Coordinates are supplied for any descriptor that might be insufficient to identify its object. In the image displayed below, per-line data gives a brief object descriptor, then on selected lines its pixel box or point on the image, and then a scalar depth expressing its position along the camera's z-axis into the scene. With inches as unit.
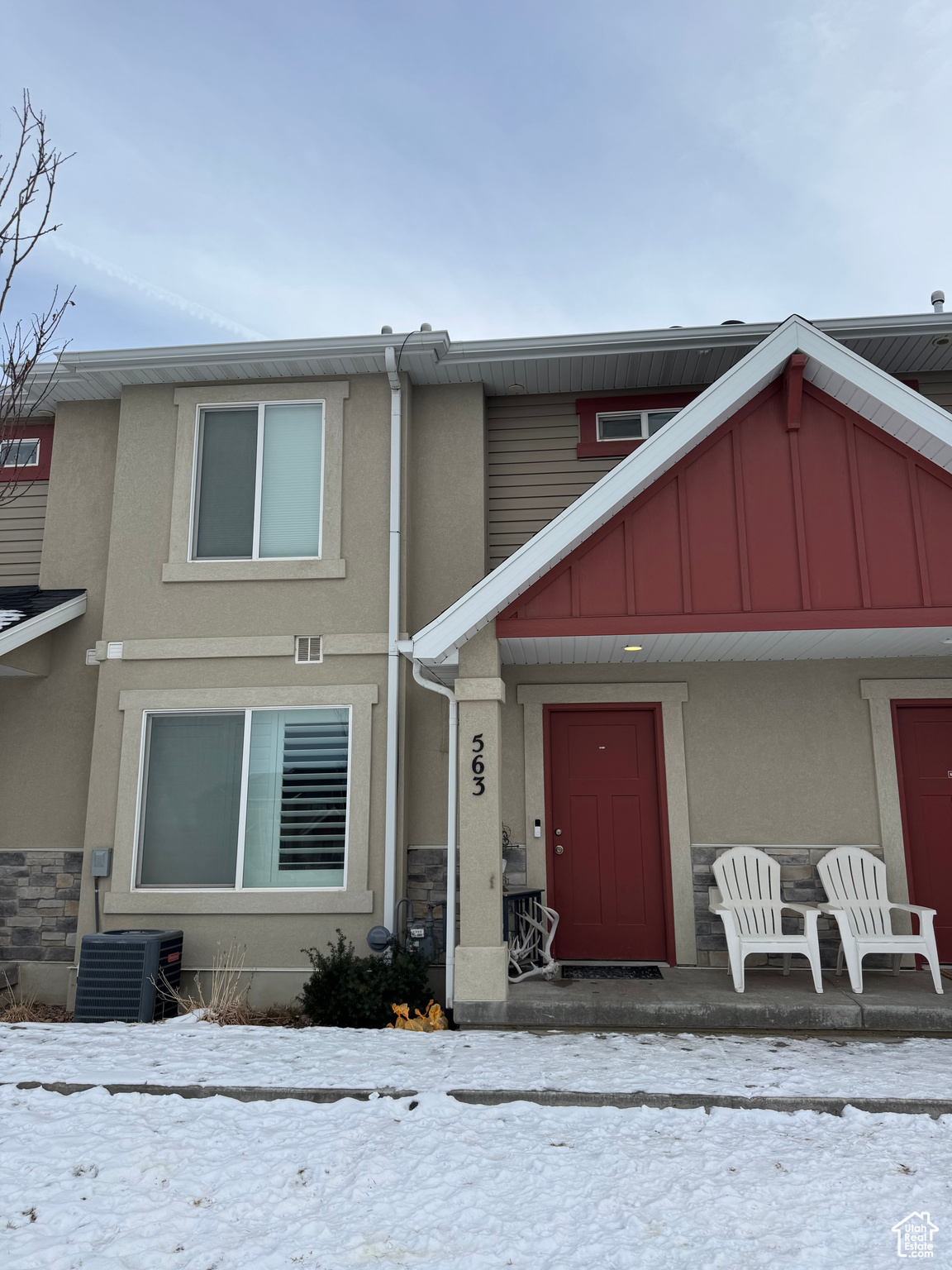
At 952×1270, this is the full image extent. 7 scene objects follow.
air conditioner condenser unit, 241.1
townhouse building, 264.2
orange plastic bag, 223.0
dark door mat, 249.4
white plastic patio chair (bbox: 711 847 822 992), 225.0
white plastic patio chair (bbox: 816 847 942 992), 224.4
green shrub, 227.5
